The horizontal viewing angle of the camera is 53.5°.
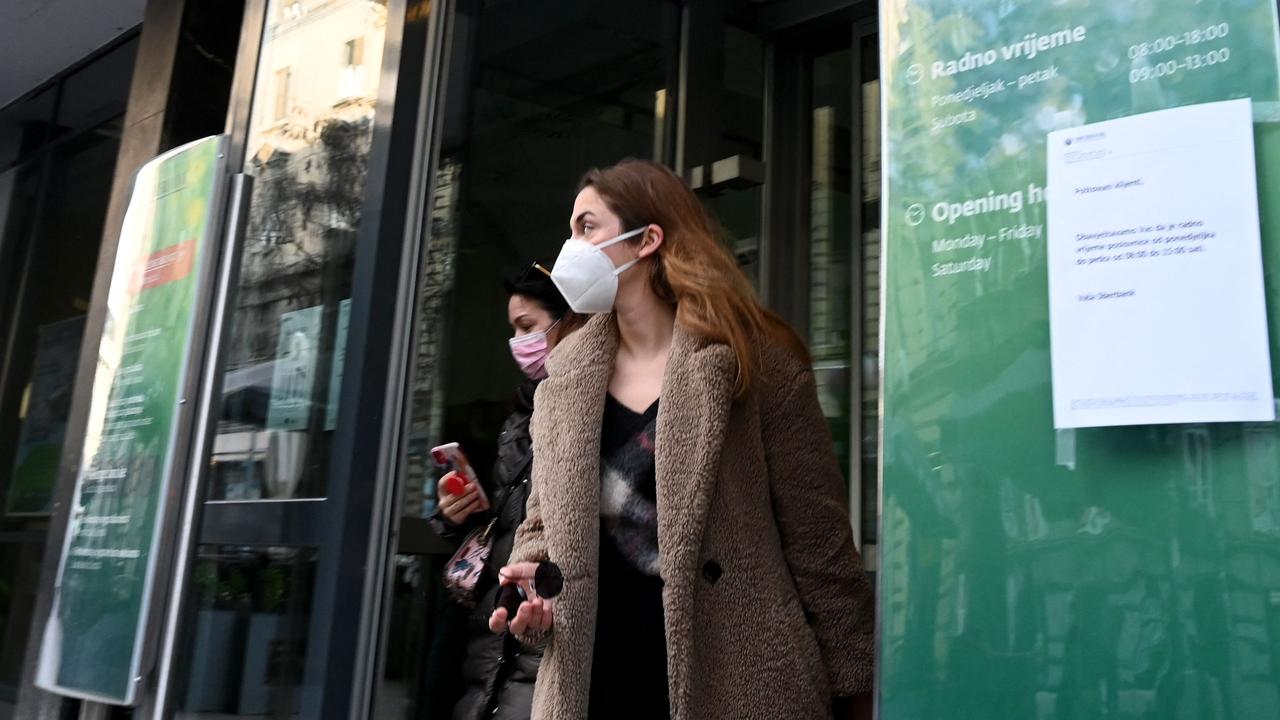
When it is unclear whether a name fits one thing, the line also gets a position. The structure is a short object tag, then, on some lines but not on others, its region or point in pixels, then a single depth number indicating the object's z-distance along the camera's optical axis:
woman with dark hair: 3.28
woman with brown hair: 2.36
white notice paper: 1.93
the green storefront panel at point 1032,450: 1.90
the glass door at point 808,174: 5.36
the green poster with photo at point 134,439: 4.39
